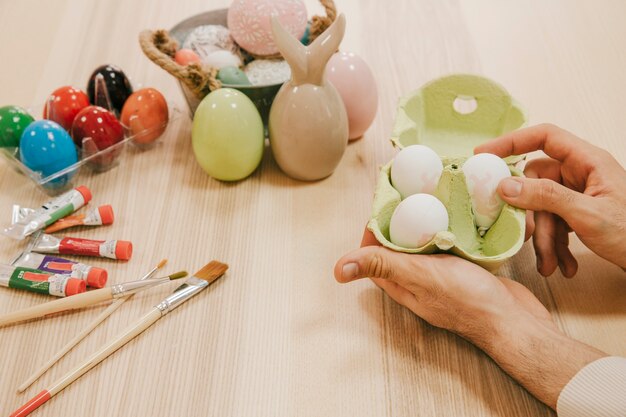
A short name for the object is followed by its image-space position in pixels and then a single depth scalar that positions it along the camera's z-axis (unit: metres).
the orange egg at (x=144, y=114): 0.83
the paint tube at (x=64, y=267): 0.66
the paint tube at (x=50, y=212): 0.72
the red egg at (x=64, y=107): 0.83
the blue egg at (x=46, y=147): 0.75
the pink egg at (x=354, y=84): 0.81
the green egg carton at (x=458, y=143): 0.59
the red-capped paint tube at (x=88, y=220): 0.74
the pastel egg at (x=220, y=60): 0.84
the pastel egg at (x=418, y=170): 0.64
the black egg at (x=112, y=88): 0.86
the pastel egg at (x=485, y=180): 0.61
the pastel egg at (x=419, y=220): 0.57
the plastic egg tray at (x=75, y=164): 0.77
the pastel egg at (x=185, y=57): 0.84
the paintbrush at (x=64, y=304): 0.62
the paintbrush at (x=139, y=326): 0.55
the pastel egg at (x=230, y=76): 0.80
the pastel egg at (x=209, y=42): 0.89
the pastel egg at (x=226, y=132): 0.74
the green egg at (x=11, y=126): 0.78
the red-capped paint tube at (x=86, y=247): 0.70
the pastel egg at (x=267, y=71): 0.85
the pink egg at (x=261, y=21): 0.84
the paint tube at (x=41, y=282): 0.65
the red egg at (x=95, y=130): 0.80
